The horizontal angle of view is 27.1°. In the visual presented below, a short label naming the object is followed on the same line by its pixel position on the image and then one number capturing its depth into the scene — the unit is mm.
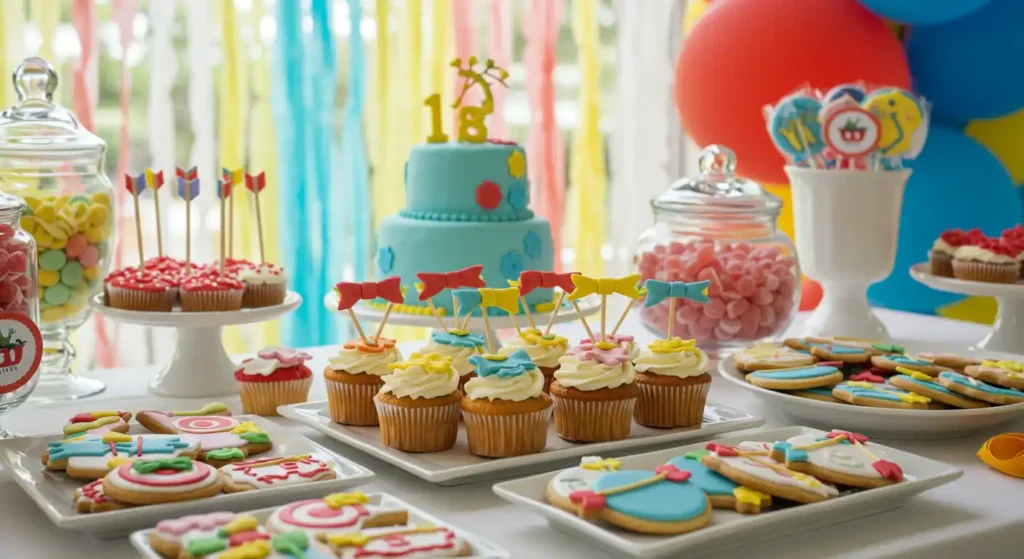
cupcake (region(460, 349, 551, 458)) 1715
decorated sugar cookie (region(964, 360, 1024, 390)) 1875
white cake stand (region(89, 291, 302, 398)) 1983
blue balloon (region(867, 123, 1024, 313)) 2778
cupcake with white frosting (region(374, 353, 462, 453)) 1726
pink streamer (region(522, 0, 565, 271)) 3470
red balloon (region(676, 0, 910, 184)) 2774
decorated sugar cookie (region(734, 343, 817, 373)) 1948
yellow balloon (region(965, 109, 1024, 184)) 2864
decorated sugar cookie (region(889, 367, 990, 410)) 1836
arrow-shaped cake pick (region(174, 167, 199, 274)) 2054
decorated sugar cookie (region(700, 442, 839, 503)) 1608
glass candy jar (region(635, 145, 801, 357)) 2148
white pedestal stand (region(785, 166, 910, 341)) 2254
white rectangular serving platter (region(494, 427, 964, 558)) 1536
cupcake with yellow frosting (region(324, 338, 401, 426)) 1811
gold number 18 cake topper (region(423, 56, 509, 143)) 2260
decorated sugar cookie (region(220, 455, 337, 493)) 1622
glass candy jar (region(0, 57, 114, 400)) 1972
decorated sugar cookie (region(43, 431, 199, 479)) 1640
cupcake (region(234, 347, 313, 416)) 1911
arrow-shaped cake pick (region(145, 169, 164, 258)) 2028
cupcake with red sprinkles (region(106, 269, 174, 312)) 1981
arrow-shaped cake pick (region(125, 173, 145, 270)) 2036
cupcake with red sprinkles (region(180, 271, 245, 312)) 1993
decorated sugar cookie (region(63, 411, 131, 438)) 1728
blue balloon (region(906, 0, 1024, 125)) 2772
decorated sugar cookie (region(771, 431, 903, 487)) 1650
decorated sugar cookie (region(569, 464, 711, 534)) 1547
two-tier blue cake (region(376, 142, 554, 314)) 2189
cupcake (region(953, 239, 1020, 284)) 2272
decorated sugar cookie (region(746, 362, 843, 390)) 1881
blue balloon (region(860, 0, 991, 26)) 2721
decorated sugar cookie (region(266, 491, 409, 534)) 1530
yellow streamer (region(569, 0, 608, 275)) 3590
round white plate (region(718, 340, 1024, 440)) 1817
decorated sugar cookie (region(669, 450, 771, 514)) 1591
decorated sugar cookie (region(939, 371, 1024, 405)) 1838
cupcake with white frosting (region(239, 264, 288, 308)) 2049
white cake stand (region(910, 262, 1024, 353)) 2264
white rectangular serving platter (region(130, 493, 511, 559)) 1498
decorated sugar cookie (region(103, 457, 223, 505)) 1571
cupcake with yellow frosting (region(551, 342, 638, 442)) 1762
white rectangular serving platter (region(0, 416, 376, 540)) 1559
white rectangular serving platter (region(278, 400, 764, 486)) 1699
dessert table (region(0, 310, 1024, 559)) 1579
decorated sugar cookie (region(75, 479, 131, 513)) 1566
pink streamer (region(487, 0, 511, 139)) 3358
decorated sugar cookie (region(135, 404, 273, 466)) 1683
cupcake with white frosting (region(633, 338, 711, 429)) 1824
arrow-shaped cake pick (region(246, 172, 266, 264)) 2054
